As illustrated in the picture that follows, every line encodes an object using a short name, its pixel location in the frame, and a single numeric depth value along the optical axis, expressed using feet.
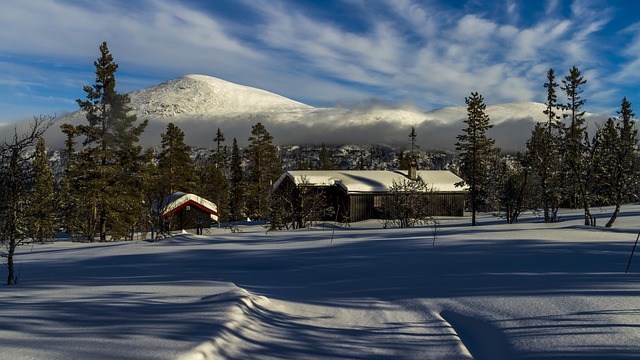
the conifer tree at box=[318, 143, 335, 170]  268.99
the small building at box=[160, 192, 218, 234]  134.72
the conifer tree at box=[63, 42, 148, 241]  99.76
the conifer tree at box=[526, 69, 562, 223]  69.21
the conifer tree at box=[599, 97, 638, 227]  56.85
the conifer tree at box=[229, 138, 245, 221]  192.85
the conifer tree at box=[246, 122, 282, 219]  165.37
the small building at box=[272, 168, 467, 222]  131.03
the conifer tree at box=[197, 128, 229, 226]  177.17
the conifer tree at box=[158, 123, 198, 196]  155.43
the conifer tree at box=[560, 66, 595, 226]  61.31
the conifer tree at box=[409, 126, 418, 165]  313.96
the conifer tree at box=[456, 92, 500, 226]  99.81
